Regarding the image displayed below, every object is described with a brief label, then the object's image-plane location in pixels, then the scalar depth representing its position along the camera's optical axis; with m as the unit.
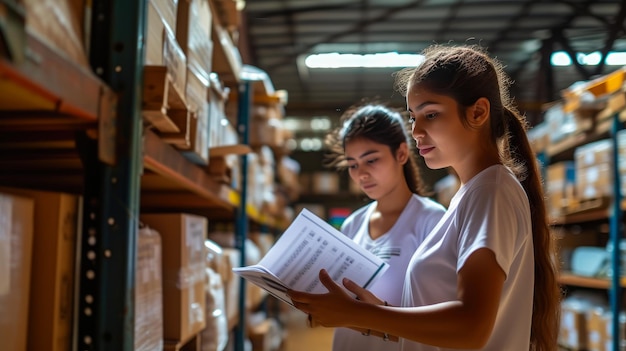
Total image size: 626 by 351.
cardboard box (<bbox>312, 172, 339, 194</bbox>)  9.66
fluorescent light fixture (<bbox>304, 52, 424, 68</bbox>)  7.50
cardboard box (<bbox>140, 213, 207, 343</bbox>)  1.85
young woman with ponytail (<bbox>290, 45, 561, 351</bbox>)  1.08
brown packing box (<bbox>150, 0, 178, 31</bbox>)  1.46
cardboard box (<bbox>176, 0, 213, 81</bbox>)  1.82
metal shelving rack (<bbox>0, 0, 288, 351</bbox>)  1.10
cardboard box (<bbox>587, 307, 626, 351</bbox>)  3.65
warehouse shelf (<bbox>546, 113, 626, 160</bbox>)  3.85
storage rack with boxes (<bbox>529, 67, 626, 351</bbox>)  3.59
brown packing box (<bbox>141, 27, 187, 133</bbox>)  1.25
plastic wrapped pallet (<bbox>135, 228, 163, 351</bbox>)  1.48
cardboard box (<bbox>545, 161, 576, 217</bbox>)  4.72
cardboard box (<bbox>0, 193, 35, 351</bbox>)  1.03
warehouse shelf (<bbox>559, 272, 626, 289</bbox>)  4.04
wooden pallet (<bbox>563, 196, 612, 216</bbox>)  3.84
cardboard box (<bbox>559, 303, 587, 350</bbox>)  4.32
